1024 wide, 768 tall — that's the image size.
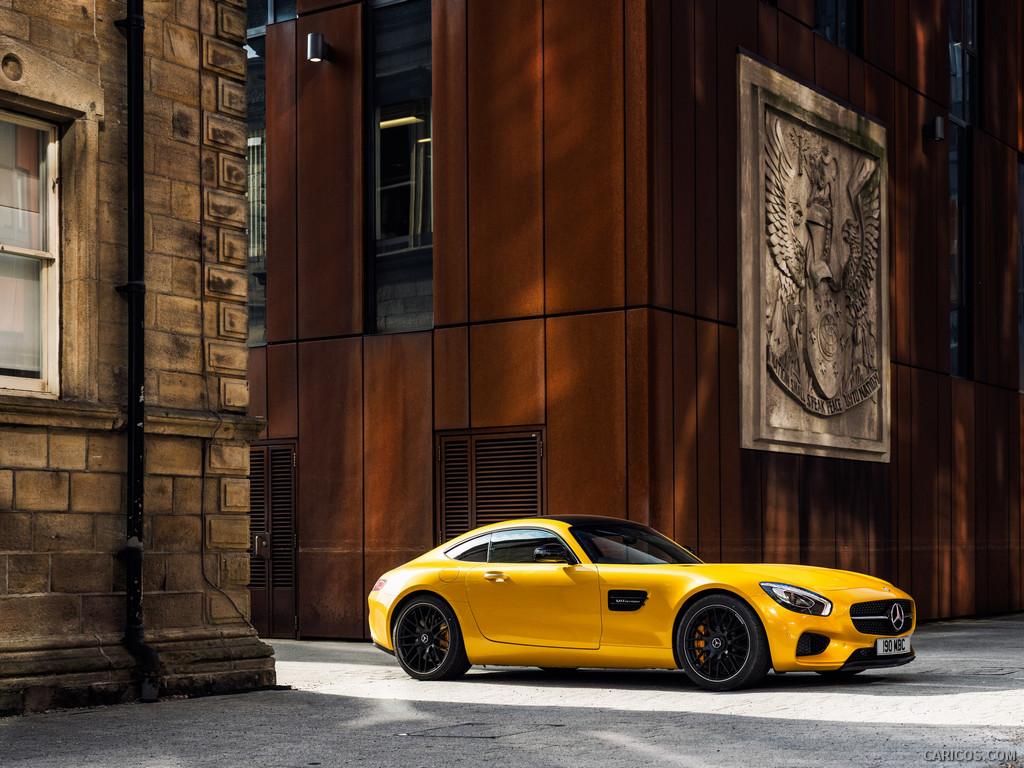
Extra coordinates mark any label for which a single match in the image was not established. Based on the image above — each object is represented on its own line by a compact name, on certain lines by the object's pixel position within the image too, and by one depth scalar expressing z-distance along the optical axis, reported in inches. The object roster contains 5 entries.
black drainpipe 442.3
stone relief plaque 747.4
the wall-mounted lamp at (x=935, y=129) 928.3
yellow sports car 452.4
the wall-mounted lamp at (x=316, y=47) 777.6
